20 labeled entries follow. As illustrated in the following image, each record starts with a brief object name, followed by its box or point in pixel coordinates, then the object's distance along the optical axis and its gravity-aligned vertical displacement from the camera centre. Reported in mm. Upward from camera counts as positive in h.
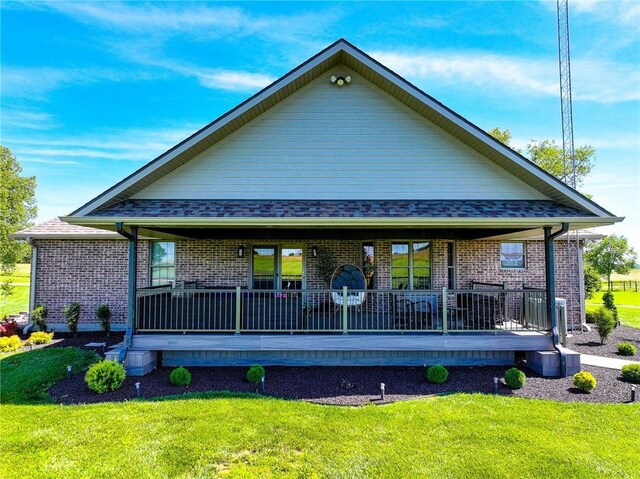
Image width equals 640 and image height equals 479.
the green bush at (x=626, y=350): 9711 -2415
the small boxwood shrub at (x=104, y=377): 6781 -2255
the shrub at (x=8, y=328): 11709 -2270
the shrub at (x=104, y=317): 11805 -1874
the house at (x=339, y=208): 8180 +1306
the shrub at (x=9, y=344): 9945 -2361
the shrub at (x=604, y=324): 10992 -1924
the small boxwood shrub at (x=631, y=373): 7445 -2369
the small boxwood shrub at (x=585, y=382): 6848 -2351
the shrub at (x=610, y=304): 14080 -1721
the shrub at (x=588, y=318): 13872 -2233
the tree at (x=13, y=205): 17625 +3489
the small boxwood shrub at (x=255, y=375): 7336 -2370
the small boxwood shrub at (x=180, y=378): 7145 -2373
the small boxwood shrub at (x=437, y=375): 7301 -2350
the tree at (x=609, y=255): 38531 +852
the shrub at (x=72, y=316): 11781 -1833
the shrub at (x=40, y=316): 11984 -1886
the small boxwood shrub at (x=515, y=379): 7051 -2343
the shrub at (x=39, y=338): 10555 -2349
